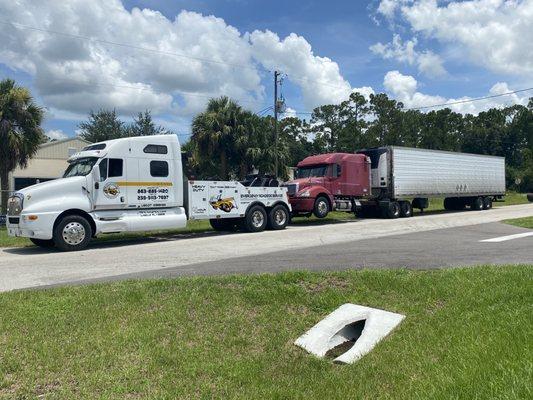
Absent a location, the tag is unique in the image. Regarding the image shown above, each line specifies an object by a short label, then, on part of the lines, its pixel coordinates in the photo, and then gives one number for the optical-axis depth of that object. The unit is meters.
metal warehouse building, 38.50
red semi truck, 20.31
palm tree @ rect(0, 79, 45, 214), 23.39
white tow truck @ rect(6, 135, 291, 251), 12.73
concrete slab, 5.04
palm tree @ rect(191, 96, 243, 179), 31.86
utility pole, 34.31
